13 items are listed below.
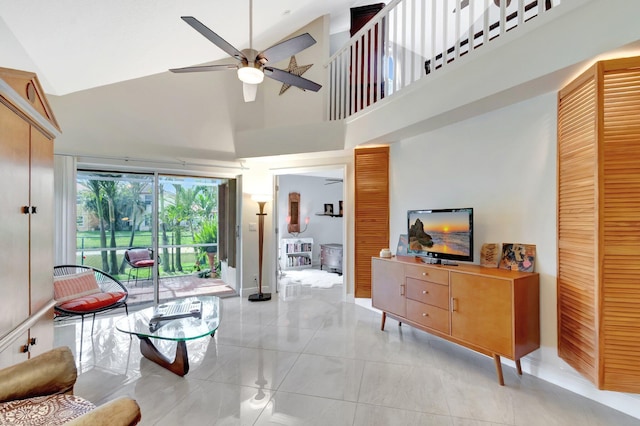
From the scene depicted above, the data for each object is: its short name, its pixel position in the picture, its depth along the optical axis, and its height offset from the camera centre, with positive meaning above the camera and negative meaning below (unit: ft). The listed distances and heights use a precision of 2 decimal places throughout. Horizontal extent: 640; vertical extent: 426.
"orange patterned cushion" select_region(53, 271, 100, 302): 10.59 -2.80
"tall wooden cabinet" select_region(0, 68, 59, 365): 4.89 +0.08
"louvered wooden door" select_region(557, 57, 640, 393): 6.46 -0.29
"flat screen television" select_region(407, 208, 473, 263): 9.87 -0.78
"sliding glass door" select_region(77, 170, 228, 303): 14.82 -0.86
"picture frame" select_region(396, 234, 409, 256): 12.82 -1.45
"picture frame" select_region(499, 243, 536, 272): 8.91 -1.39
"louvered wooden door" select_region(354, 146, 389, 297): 14.25 +0.13
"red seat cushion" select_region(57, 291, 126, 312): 10.02 -3.22
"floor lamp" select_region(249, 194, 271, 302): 16.49 -1.60
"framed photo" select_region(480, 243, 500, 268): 9.82 -1.45
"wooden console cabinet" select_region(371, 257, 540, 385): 8.12 -2.91
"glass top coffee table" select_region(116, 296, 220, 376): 8.27 -3.48
